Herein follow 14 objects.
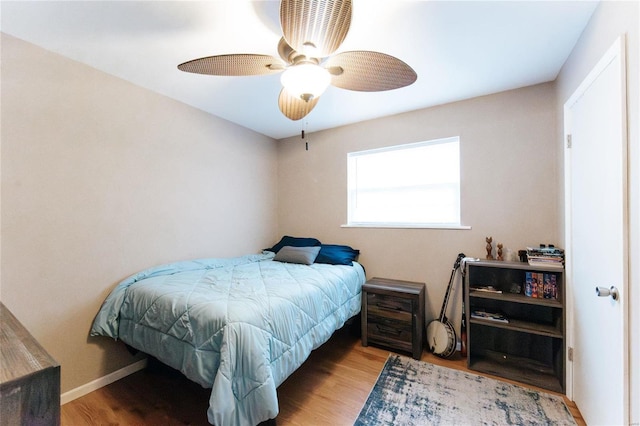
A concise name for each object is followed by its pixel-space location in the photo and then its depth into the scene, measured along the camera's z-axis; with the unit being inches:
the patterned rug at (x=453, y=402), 65.0
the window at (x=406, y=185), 107.0
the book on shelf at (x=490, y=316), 85.3
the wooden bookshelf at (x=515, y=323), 79.1
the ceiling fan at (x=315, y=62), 42.8
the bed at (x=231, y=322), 52.2
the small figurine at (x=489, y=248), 93.6
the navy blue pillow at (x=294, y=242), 129.5
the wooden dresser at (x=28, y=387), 17.9
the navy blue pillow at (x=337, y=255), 111.7
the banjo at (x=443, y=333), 93.6
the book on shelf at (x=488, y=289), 87.3
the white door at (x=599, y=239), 48.6
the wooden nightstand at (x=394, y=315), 94.4
